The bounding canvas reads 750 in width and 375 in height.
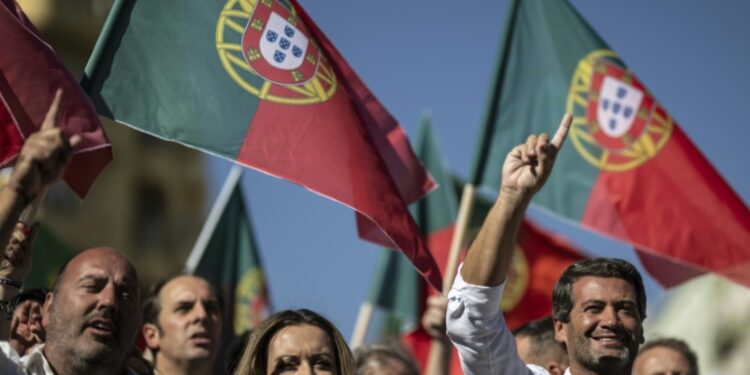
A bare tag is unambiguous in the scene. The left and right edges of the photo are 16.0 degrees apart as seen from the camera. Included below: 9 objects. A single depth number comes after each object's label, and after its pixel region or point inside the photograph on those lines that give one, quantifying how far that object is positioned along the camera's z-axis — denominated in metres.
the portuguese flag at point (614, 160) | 15.08
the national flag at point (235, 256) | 17.67
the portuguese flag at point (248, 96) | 11.97
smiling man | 8.69
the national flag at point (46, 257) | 16.90
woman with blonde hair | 9.53
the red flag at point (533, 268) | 19.13
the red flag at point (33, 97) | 10.83
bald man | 9.59
